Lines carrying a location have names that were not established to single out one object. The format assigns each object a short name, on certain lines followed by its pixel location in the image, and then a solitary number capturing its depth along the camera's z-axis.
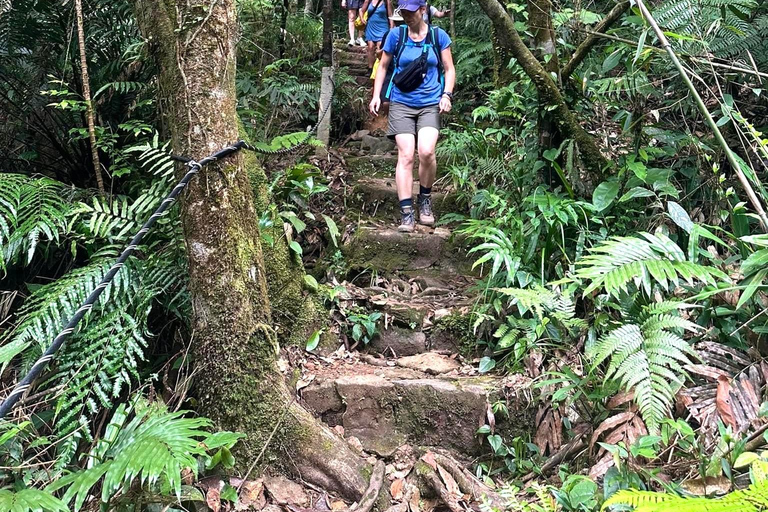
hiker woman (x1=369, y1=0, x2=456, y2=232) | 4.16
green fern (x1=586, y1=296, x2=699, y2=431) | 1.79
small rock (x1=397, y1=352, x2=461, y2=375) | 3.08
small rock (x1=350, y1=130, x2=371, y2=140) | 6.80
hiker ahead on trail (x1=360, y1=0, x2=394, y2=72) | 7.99
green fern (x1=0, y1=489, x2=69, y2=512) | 1.68
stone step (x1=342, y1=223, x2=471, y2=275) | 4.13
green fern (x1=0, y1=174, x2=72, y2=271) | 2.83
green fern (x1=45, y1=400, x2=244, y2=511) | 1.73
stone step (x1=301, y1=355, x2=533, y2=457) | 2.72
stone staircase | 2.75
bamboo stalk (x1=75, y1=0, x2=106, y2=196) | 3.29
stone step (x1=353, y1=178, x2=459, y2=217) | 4.85
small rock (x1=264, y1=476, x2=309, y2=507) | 2.31
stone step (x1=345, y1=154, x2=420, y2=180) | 5.57
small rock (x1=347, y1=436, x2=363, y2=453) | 2.69
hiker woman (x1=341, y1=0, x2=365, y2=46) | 9.75
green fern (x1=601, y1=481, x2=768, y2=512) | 0.94
